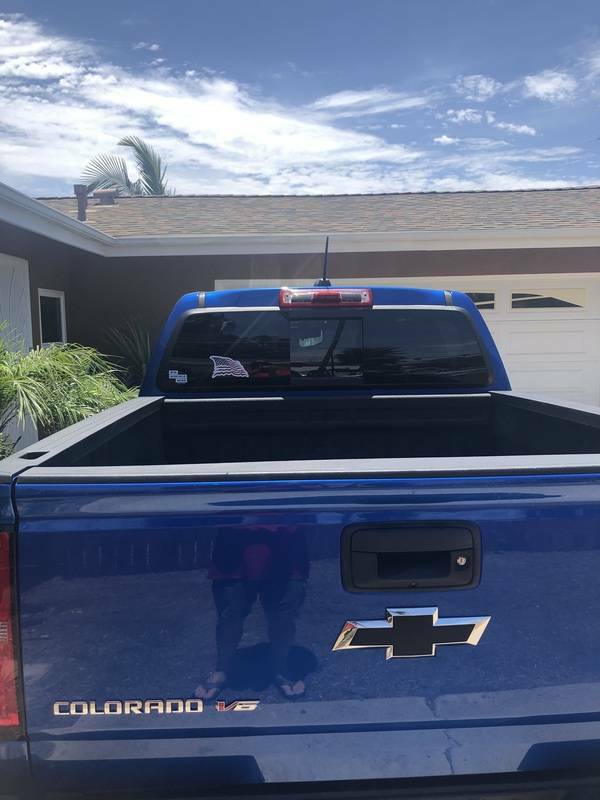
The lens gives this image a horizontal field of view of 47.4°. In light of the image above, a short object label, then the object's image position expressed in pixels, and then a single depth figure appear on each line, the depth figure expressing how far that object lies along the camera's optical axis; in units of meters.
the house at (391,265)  10.41
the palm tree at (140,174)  24.55
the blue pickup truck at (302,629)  1.46
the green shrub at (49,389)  5.80
